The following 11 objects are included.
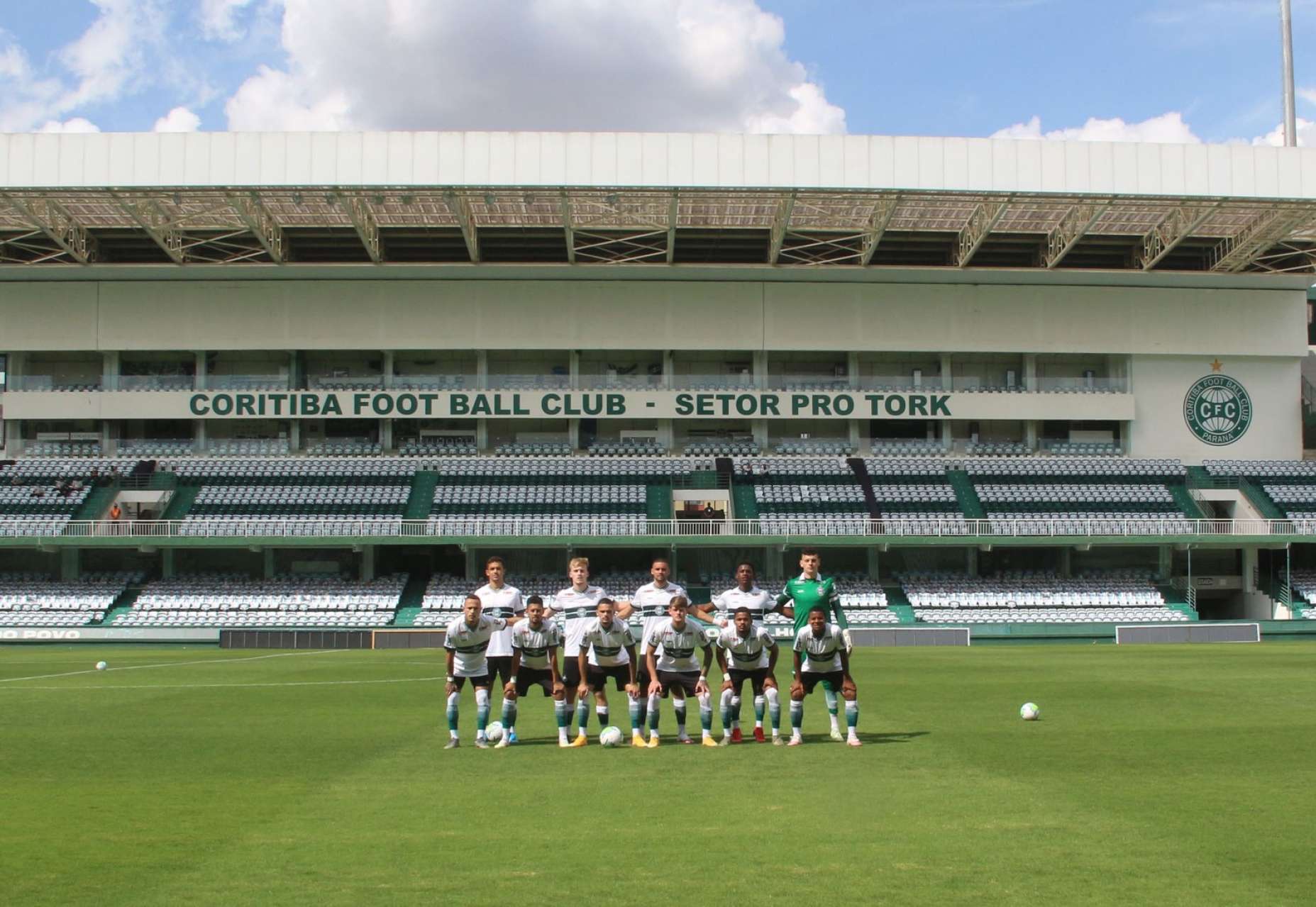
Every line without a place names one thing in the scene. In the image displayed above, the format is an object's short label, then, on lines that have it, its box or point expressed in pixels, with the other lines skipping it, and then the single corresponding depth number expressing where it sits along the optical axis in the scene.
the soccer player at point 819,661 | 13.57
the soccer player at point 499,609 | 14.20
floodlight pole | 50.25
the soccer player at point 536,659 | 13.81
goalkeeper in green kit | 13.78
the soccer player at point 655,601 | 14.01
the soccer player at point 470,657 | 13.83
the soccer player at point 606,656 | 13.86
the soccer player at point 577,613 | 14.08
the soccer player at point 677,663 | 13.80
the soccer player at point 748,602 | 13.95
